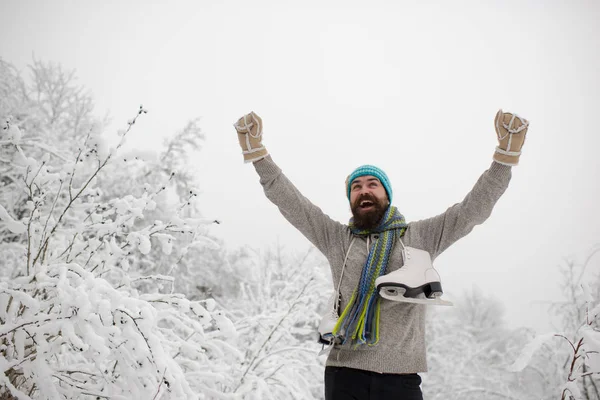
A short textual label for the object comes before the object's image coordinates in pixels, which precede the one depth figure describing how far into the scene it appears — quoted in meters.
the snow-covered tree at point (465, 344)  9.93
